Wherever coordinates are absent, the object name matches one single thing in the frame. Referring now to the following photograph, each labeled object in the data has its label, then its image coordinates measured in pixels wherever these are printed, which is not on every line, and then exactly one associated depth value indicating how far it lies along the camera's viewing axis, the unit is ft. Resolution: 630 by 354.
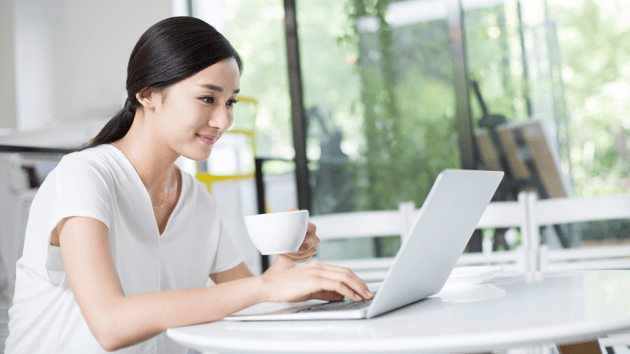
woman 2.33
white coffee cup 2.48
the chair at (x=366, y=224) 6.74
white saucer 2.96
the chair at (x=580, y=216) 6.26
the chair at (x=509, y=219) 6.71
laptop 1.90
